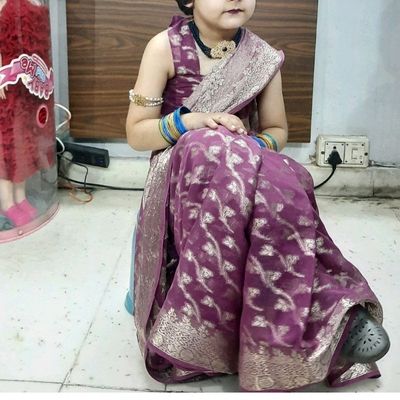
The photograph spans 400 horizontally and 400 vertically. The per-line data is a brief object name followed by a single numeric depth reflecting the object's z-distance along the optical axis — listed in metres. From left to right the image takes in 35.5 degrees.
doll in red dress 1.45
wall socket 1.85
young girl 0.87
